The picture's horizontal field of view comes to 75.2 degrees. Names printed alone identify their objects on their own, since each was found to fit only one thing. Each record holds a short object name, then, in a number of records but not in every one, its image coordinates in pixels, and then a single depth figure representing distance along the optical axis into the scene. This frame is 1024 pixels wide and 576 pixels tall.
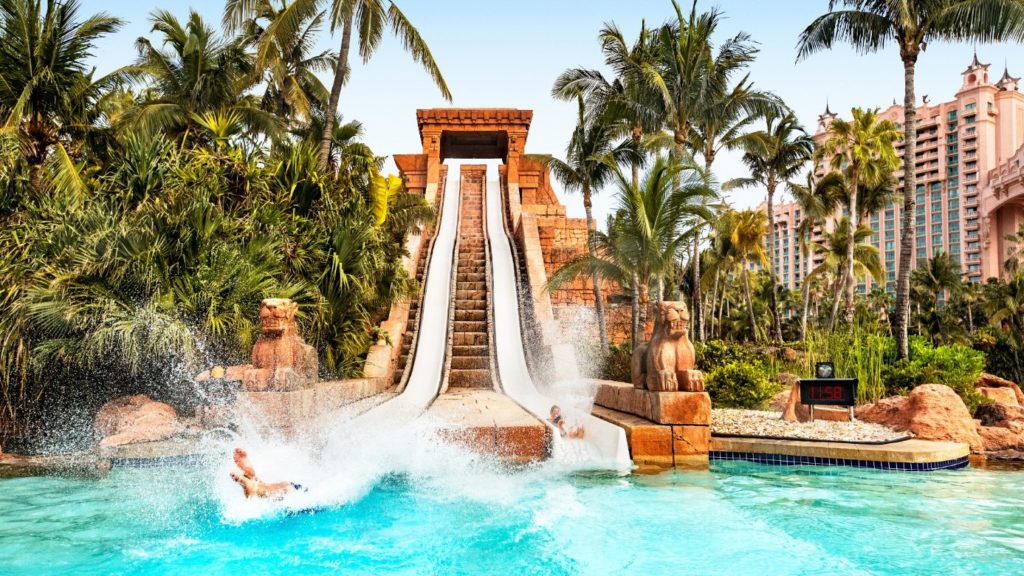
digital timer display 8.83
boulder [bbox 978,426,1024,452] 9.17
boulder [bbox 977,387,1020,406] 12.48
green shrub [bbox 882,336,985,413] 11.49
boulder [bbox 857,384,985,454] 8.59
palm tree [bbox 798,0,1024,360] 12.34
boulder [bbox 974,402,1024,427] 9.95
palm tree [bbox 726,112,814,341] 24.58
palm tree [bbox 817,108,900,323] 22.27
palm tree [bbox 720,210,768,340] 27.91
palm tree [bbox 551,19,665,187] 16.14
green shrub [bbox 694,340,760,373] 13.25
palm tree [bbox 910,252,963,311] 44.50
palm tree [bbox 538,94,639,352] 17.22
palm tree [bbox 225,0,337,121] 17.61
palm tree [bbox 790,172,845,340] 24.88
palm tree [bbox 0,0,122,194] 11.34
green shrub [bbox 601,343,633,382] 13.49
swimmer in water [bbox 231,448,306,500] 5.22
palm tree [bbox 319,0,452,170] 13.45
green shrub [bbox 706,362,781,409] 11.71
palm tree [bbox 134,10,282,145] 14.96
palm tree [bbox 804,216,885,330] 26.90
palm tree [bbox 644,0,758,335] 15.68
